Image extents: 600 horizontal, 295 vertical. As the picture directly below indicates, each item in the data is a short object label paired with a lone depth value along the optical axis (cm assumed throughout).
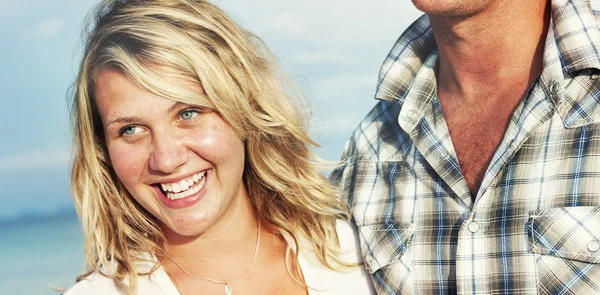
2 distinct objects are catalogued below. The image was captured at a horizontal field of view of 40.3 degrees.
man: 228
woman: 246
